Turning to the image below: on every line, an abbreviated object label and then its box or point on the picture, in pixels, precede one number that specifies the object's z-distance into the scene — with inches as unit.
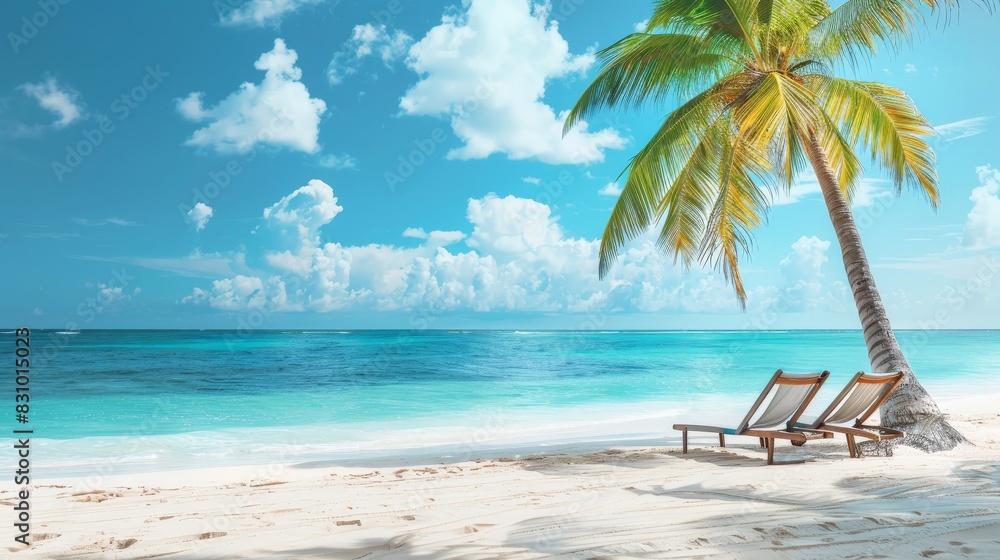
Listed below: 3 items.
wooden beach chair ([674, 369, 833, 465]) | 222.7
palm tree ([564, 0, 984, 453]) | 284.2
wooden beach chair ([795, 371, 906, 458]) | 229.1
